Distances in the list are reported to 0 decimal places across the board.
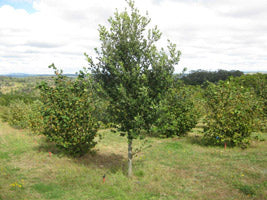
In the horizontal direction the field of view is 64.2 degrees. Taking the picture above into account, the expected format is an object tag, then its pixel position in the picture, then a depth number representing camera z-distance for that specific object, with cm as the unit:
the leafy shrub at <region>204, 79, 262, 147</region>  1098
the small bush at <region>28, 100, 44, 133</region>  1389
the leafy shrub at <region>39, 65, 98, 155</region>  905
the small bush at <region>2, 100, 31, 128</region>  1844
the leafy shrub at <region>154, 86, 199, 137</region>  1396
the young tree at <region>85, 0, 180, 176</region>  670
